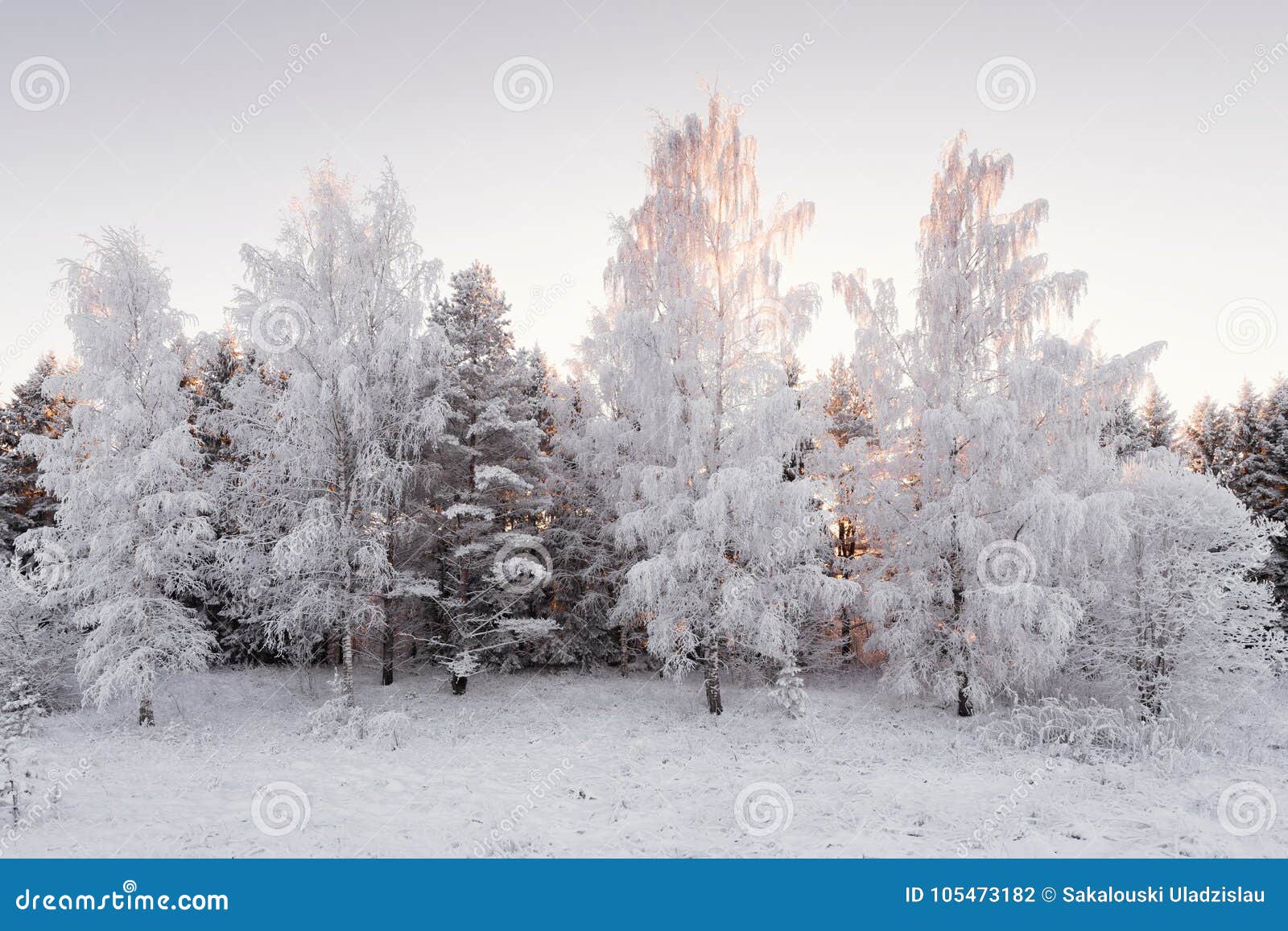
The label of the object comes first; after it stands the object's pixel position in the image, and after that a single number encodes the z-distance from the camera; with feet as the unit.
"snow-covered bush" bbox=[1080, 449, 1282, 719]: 41.47
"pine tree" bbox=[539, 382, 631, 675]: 57.72
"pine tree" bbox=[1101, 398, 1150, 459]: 79.94
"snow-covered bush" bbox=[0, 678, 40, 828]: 24.75
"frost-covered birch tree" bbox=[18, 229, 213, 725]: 41.45
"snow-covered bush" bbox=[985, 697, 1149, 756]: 35.96
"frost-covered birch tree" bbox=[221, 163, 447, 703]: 43.24
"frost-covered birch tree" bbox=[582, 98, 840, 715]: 41.14
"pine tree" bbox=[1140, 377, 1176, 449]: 93.20
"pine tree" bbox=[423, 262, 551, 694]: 52.19
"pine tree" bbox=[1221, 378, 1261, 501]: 77.10
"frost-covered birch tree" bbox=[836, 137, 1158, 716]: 39.86
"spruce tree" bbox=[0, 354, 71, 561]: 69.56
